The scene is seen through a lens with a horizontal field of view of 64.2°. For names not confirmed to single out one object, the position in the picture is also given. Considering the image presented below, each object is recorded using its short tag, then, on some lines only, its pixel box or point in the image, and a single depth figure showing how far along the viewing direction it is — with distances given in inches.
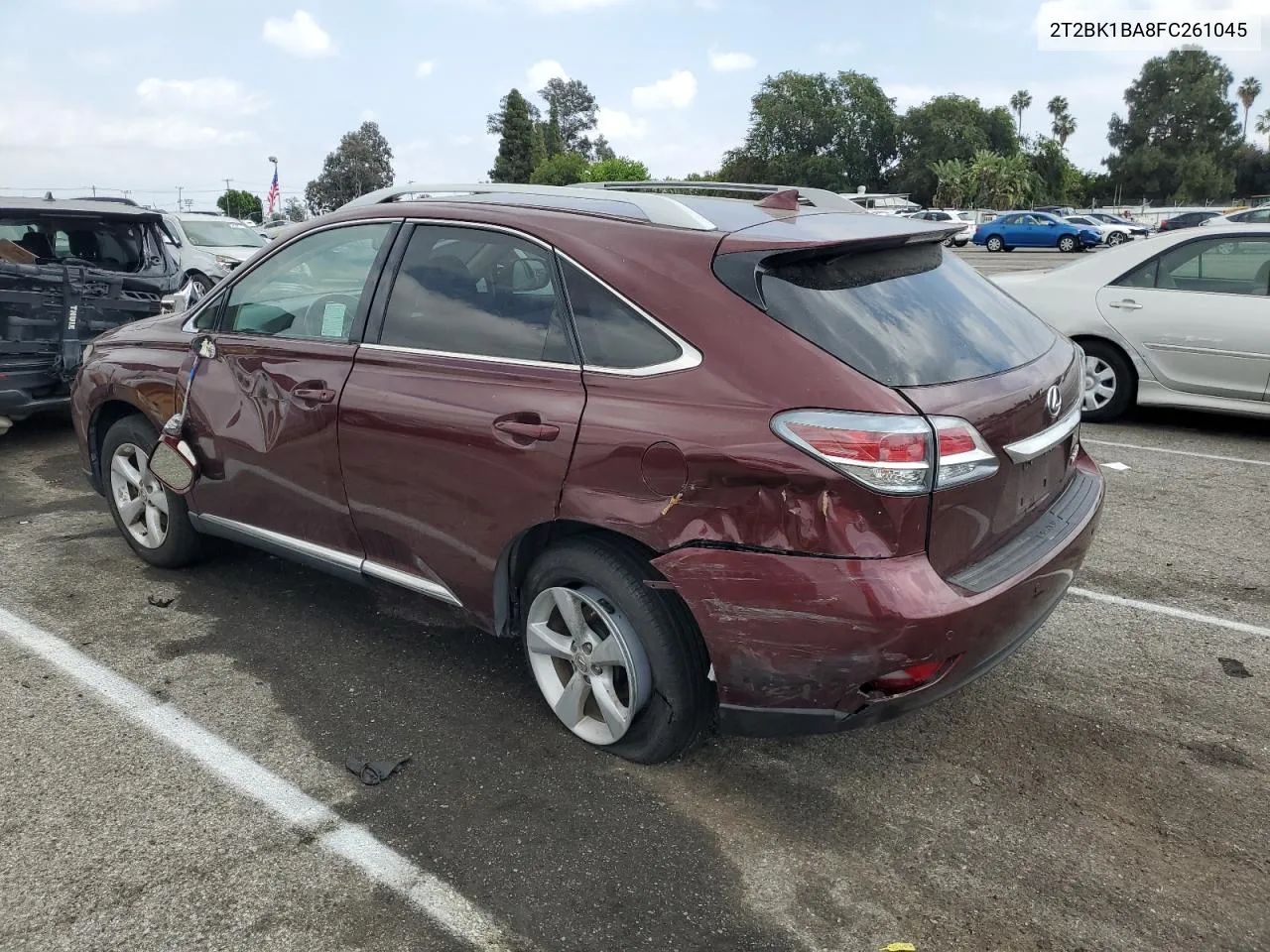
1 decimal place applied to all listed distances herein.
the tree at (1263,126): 4188.0
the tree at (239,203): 3043.8
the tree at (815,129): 3870.6
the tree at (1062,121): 4298.7
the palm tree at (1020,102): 4488.2
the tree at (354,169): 3789.4
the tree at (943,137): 3735.2
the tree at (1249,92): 4259.4
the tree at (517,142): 3821.4
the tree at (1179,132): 3206.2
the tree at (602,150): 4756.4
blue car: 1461.6
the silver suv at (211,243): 451.2
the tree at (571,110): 4798.2
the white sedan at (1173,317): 270.1
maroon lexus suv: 100.3
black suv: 261.6
